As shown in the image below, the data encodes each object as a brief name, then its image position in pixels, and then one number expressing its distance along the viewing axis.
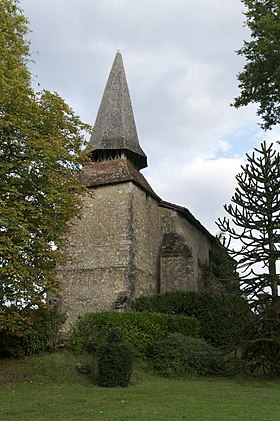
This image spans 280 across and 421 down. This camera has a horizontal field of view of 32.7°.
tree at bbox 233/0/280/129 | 14.84
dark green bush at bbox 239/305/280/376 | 13.58
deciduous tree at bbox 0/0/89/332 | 13.35
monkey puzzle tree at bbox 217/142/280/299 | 13.51
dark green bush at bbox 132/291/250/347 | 19.33
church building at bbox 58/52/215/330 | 23.28
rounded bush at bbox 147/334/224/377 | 15.68
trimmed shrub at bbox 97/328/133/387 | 13.20
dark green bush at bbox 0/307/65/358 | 16.09
